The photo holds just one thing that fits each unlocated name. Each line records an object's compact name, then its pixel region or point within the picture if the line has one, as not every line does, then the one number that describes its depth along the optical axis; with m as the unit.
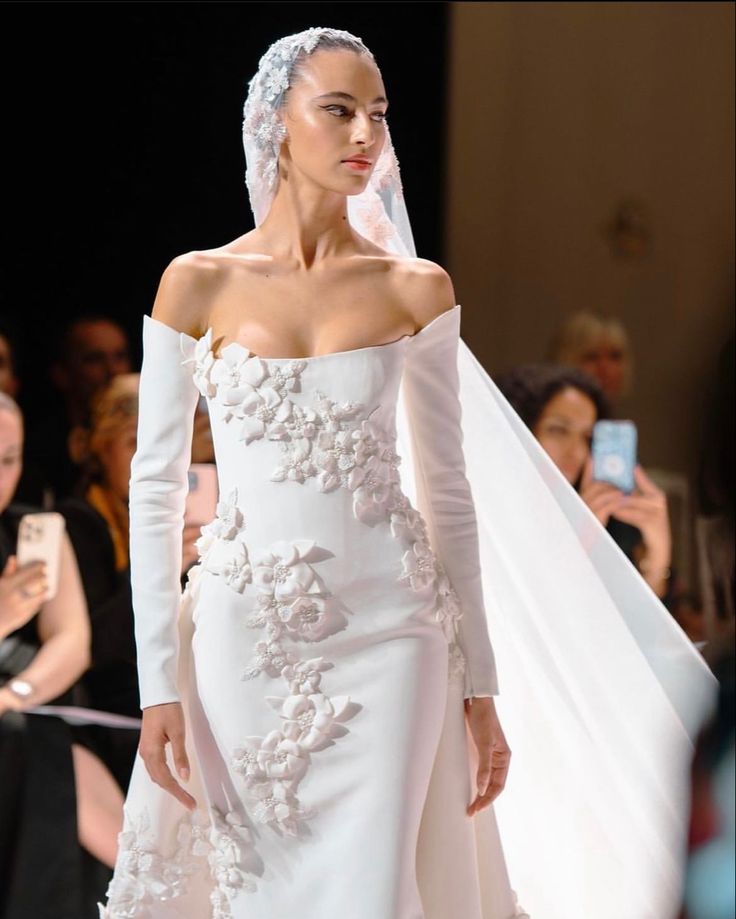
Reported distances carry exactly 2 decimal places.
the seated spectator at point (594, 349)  10.69
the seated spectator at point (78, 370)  9.08
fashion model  4.45
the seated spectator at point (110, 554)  7.44
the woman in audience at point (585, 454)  8.09
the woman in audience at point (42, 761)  6.68
